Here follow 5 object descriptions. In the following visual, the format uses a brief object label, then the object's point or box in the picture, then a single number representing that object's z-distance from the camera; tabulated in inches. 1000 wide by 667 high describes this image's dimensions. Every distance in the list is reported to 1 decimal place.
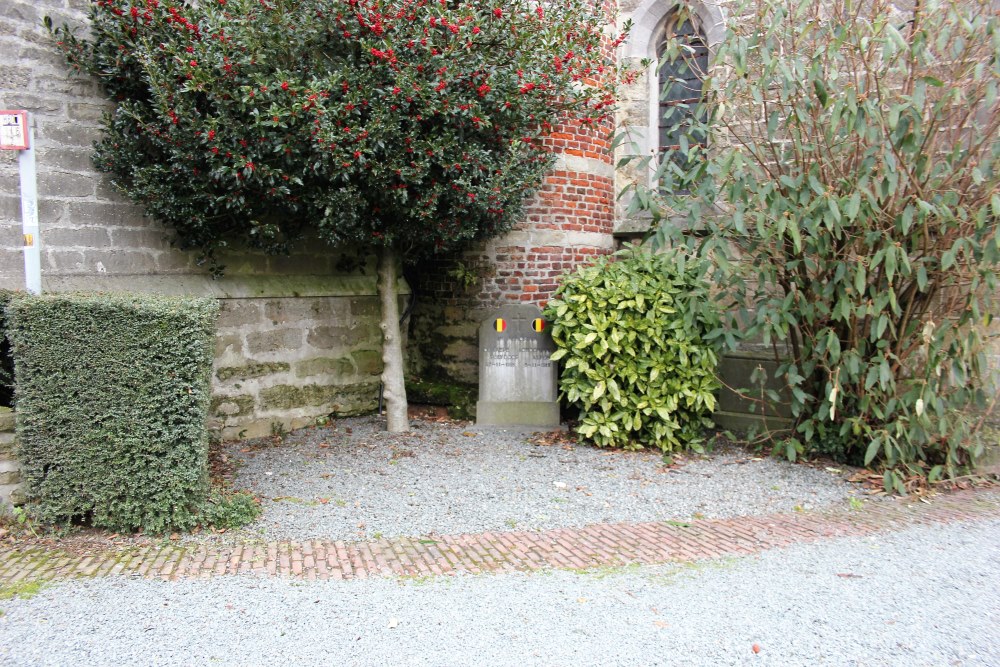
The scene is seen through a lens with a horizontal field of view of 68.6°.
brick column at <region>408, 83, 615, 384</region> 311.9
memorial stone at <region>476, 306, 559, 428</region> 296.2
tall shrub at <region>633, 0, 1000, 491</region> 204.7
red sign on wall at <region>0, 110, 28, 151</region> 171.8
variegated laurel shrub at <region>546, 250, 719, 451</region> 257.3
